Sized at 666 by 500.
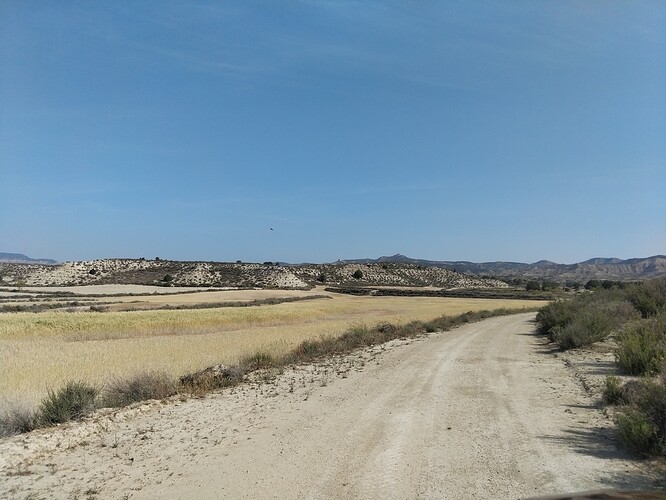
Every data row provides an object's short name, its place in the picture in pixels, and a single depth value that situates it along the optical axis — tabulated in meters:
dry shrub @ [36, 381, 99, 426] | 10.14
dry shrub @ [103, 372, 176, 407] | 12.05
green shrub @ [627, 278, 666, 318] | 25.80
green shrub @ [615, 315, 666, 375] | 12.92
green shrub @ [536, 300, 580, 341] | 25.89
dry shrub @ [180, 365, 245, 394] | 13.35
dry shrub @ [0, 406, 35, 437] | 9.44
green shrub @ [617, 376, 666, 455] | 7.13
